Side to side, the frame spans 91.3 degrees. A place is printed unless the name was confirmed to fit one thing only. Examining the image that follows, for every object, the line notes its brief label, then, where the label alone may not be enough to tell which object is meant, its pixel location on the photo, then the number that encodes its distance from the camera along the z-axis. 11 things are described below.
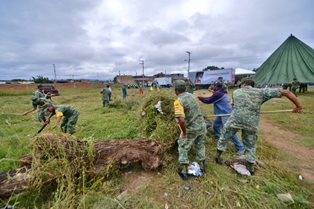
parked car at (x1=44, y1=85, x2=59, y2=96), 17.57
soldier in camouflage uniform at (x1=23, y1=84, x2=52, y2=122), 5.21
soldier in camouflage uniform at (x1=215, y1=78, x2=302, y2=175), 2.28
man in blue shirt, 3.20
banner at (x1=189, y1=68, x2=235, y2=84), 25.97
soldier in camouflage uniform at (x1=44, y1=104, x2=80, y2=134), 3.88
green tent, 10.55
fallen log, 2.04
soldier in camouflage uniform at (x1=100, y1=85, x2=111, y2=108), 8.64
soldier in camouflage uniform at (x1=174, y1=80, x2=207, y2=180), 2.34
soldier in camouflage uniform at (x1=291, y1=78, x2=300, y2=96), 10.45
